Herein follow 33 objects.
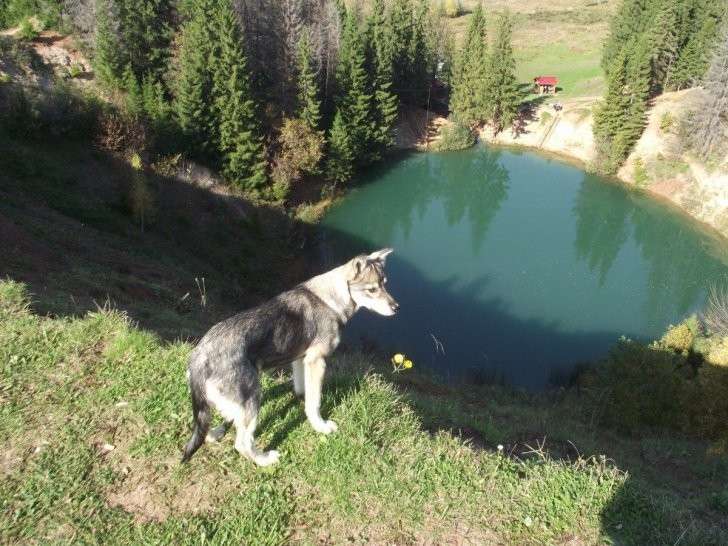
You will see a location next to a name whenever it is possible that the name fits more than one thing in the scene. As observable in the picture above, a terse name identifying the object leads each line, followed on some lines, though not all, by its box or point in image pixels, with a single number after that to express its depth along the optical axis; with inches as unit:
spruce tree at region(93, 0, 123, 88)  1248.2
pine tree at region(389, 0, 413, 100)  1934.1
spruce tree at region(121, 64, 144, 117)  1246.3
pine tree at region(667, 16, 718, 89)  1999.3
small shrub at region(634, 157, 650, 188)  1750.7
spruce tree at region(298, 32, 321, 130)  1422.7
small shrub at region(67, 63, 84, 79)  1338.6
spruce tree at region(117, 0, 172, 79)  1291.8
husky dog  183.2
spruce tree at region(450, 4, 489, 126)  2039.9
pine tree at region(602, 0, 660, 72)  2183.8
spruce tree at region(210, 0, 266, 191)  1236.5
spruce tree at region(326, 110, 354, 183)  1491.1
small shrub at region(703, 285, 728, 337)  929.1
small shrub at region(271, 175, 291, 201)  1359.5
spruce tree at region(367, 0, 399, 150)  1688.0
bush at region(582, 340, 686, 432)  695.7
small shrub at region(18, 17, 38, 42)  1344.7
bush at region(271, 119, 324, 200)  1376.7
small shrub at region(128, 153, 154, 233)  1030.4
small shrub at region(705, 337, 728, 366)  738.2
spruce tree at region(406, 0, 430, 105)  2018.9
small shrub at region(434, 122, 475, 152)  2012.8
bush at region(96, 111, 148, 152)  1155.9
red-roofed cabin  2397.4
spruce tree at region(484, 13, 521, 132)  2014.0
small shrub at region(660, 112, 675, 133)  1781.5
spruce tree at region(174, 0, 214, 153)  1233.4
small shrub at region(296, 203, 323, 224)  1400.1
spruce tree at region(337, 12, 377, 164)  1546.5
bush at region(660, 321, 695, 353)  849.5
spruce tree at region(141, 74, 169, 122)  1248.2
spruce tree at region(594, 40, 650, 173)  1796.3
